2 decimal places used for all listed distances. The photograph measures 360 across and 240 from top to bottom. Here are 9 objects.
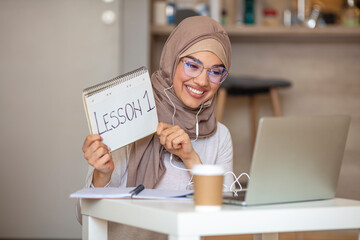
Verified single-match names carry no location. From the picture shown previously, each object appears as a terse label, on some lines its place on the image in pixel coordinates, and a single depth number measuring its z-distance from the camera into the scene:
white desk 2.00
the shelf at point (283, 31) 6.80
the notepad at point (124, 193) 2.31
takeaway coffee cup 2.08
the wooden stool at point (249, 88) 6.43
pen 2.37
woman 3.04
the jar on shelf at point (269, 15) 7.16
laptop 2.16
